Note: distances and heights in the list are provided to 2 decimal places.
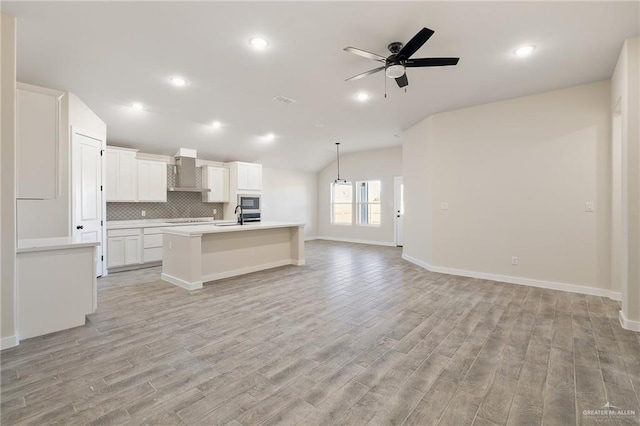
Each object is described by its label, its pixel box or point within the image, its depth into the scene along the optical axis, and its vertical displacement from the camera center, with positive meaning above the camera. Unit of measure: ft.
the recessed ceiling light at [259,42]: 9.57 +5.73
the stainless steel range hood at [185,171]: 22.57 +3.23
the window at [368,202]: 30.94 +1.03
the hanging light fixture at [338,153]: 27.76 +6.35
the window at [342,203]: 33.17 +0.99
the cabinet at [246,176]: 25.66 +3.28
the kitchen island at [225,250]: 14.38 -2.28
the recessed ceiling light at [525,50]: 10.12 +5.80
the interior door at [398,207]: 28.78 +0.46
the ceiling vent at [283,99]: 14.96 +5.95
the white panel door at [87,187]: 14.82 +1.30
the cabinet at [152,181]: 20.49 +2.22
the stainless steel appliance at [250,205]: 25.25 +0.55
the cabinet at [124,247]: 18.12 -2.34
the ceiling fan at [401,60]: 8.78 +4.91
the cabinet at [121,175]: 18.99 +2.47
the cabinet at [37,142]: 8.95 +2.19
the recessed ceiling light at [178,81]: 12.62 +5.85
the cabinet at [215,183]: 24.59 +2.43
